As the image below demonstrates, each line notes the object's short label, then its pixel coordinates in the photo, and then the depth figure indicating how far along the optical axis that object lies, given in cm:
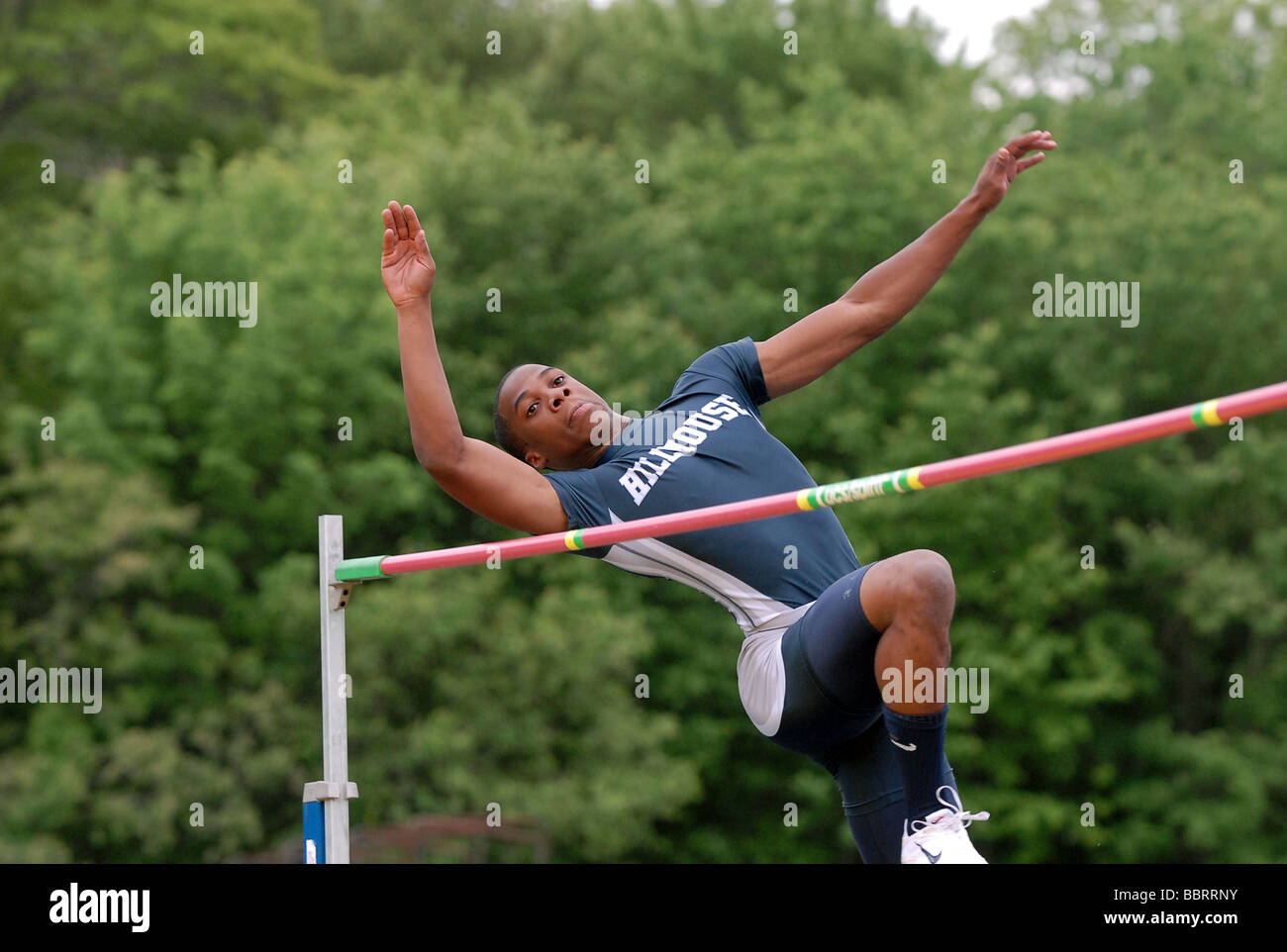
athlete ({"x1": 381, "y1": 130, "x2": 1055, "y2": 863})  356
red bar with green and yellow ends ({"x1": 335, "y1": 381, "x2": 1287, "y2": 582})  307
